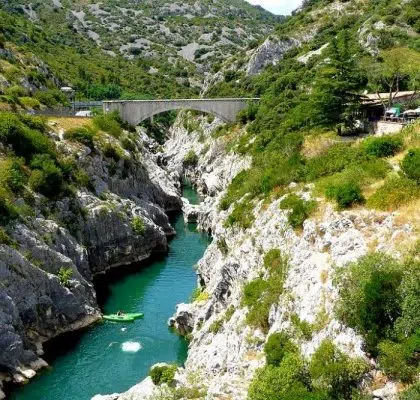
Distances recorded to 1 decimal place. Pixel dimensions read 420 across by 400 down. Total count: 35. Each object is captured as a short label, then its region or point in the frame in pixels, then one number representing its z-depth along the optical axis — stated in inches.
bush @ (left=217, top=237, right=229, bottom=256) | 1882.4
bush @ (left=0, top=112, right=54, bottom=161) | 2212.1
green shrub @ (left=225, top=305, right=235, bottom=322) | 1467.8
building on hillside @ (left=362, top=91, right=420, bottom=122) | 2001.7
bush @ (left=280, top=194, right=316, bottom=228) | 1376.7
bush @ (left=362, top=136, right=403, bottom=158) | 1448.6
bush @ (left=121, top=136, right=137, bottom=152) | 2987.2
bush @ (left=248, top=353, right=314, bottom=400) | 971.3
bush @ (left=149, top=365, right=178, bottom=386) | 1282.8
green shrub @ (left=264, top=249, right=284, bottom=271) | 1378.0
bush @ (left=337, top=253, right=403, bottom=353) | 992.9
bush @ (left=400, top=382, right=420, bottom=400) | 843.4
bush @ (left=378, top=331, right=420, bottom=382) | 903.1
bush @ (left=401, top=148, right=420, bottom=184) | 1235.2
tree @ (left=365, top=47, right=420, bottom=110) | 2230.6
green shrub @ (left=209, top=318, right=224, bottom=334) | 1496.1
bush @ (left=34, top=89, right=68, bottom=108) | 3443.4
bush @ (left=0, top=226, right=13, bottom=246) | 1721.2
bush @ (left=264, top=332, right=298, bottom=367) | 1106.7
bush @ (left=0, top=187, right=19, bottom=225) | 1815.9
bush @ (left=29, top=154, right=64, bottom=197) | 2108.8
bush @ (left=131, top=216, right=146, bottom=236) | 2511.4
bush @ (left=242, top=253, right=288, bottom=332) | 1297.7
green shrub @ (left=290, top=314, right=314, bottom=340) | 1113.4
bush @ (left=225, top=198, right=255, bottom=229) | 1729.6
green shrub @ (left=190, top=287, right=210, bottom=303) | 1830.7
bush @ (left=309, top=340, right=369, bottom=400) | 966.4
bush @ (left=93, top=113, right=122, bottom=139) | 2977.4
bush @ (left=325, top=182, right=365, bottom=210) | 1280.8
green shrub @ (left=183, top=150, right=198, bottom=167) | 4643.2
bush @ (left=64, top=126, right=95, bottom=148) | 2566.4
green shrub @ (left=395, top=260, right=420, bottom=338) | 959.0
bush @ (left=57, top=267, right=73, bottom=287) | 1875.7
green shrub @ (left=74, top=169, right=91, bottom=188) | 2364.9
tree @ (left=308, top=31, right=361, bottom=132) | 1857.8
